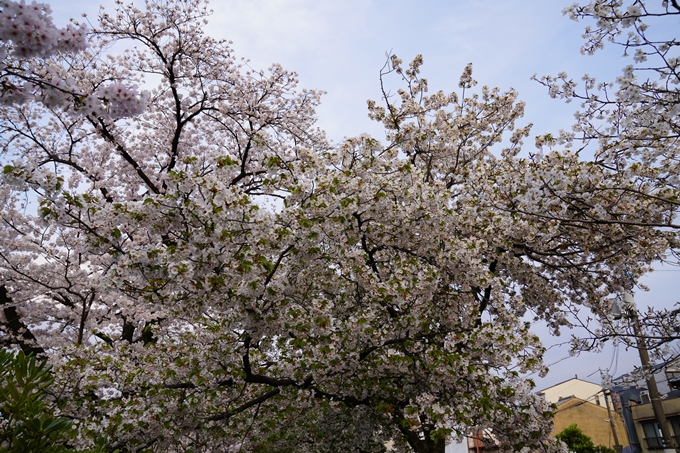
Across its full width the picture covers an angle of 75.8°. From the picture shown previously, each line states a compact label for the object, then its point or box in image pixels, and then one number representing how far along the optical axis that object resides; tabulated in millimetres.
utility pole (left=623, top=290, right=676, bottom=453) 7055
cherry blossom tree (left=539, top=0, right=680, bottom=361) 4090
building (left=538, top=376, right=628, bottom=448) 30828
